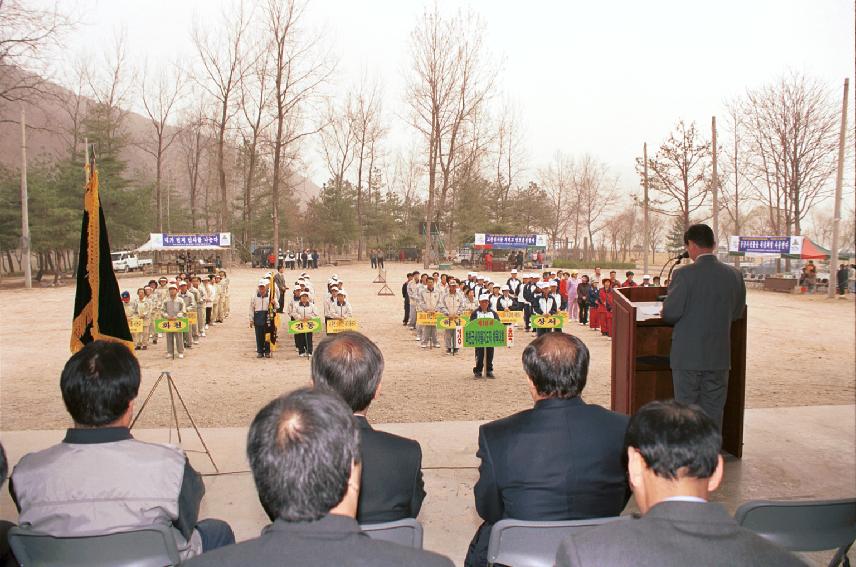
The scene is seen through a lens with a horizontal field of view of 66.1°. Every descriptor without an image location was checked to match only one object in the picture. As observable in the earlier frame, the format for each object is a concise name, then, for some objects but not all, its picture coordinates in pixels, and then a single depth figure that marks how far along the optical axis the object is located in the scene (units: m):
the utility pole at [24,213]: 21.44
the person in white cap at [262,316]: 11.05
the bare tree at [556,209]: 50.56
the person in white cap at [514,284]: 16.16
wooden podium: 4.21
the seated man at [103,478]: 1.97
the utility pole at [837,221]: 19.84
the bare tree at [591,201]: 42.47
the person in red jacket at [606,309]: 14.25
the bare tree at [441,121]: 36.28
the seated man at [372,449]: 2.04
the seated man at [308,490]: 1.23
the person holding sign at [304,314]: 11.15
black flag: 4.14
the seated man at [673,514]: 1.34
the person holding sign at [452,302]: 12.50
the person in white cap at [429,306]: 12.71
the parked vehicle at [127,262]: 33.16
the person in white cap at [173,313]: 11.23
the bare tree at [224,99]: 34.31
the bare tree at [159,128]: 31.81
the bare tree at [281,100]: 33.53
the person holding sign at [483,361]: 9.30
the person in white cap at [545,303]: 13.42
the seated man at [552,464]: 2.17
